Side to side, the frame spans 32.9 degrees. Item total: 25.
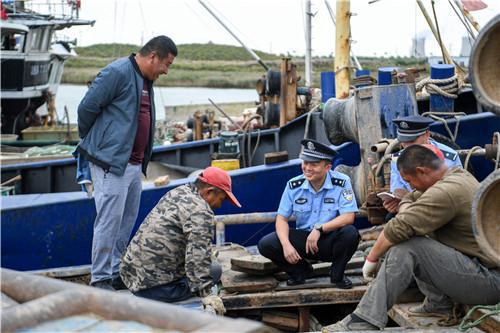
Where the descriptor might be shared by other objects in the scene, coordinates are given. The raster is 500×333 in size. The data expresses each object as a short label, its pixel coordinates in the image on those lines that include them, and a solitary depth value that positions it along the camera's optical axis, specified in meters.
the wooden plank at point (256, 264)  5.75
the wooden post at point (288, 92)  10.30
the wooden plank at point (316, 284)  5.65
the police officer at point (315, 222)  5.57
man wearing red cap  5.26
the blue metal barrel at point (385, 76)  8.36
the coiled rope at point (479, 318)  4.50
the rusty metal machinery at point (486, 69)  3.83
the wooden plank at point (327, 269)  5.82
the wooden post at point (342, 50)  10.30
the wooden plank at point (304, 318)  5.60
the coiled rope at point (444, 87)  7.73
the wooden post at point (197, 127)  13.39
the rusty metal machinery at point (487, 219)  3.80
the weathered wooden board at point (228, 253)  6.40
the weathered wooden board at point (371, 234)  6.66
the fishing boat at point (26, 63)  26.73
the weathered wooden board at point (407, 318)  4.79
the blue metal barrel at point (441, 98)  7.84
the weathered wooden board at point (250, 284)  5.68
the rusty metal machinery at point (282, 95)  10.38
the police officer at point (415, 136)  5.88
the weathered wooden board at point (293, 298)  5.53
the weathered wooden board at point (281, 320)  5.63
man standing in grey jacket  6.17
